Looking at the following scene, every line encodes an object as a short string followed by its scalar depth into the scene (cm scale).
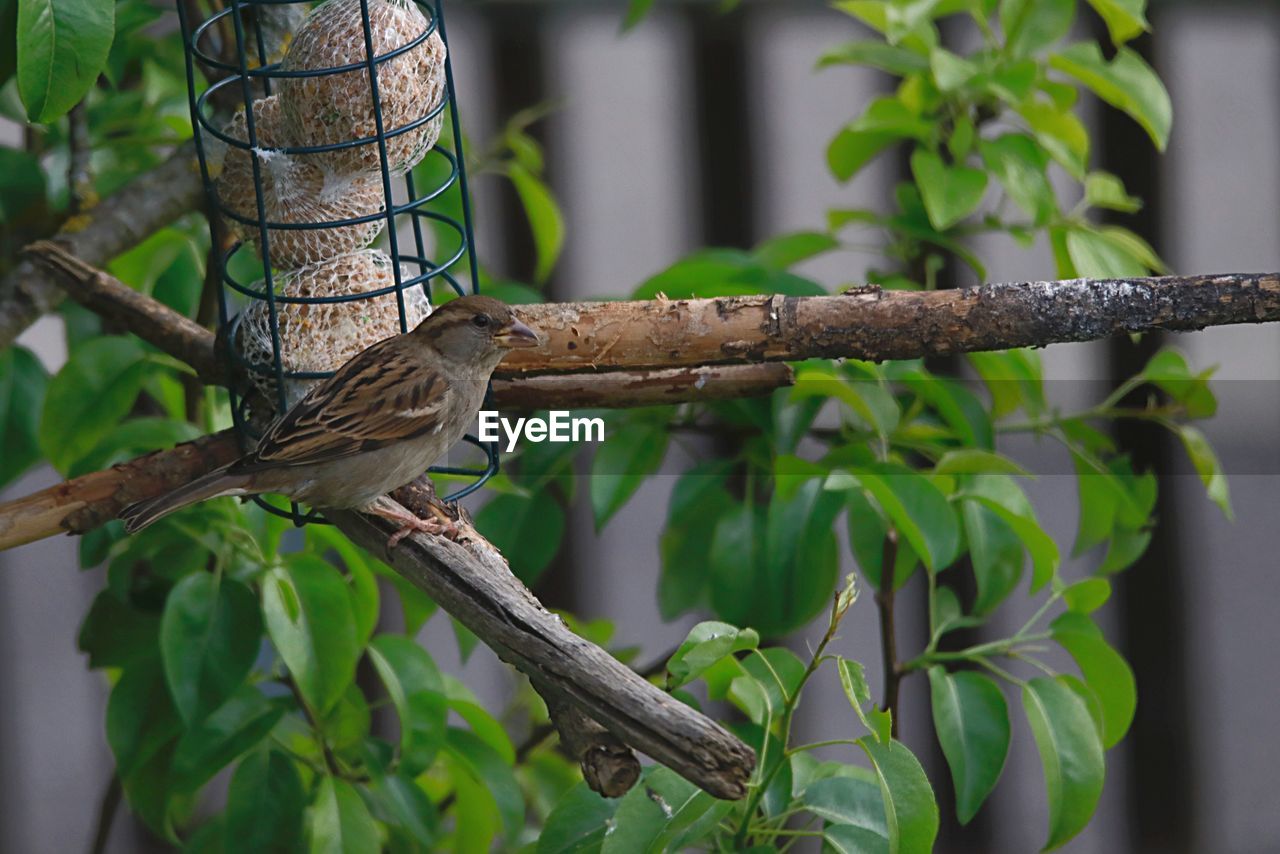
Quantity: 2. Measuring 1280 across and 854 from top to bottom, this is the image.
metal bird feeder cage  455
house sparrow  457
